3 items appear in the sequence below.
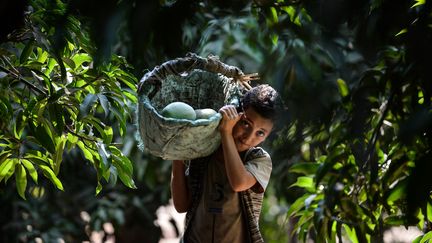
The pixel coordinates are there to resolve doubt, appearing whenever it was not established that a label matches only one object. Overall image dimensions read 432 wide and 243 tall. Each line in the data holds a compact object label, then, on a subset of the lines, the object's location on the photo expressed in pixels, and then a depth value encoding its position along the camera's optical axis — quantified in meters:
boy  5.40
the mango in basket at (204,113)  5.39
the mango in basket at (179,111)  5.32
